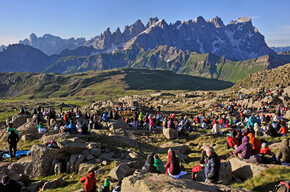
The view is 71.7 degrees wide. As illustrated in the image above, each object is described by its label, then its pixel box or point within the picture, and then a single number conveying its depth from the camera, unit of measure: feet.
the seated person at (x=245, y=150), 43.90
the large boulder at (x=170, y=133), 95.76
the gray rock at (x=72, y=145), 59.52
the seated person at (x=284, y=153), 45.07
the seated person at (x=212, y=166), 34.94
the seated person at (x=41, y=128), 94.09
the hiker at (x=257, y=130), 84.58
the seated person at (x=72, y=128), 83.35
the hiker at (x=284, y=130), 78.69
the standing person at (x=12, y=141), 65.16
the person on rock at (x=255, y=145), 47.19
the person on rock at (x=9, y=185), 34.37
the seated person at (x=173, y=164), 40.37
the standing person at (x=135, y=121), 117.91
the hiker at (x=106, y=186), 41.13
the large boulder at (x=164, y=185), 25.57
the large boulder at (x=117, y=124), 111.99
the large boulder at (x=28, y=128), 101.24
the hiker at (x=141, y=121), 121.19
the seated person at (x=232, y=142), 63.00
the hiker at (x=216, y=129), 95.55
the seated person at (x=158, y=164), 43.57
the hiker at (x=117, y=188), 39.86
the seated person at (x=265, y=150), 49.44
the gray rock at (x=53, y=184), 47.68
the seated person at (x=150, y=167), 41.44
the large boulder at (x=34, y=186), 47.91
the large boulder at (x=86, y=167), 54.70
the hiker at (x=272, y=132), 76.64
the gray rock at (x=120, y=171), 47.50
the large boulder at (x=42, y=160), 55.88
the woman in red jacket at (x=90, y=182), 42.65
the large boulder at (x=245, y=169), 39.14
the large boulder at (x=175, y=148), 73.46
